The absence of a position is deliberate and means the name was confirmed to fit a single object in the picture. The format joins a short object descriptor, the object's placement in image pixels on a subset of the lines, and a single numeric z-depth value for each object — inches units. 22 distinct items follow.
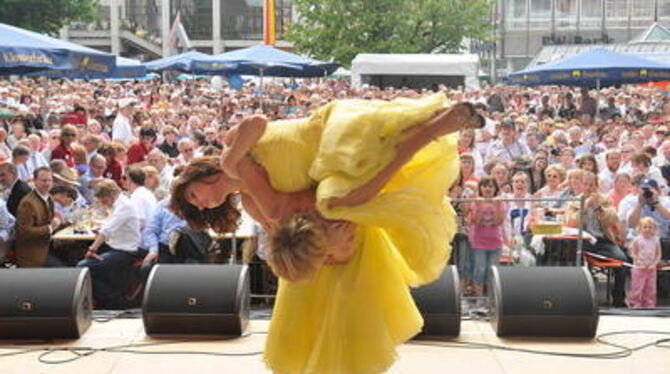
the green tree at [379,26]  1707.7
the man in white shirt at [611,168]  444.5
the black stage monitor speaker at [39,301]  263.0
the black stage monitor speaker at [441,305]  267.4
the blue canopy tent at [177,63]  911.2
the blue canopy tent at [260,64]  832.3
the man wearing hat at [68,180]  412.4
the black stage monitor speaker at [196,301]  269.0
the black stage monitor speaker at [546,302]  262.4
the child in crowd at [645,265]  350.9
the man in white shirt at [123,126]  617.2
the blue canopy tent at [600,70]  726.5
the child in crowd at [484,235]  342.6
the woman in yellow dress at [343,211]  143.3
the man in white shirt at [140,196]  359.3
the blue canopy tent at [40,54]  479.2
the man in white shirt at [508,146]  517.0
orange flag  1451.8
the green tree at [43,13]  1775.3
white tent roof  1277.1
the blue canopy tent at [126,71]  756.0
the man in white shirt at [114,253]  349.4
